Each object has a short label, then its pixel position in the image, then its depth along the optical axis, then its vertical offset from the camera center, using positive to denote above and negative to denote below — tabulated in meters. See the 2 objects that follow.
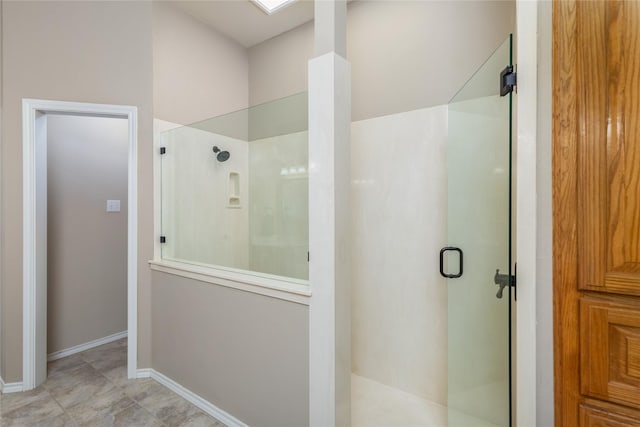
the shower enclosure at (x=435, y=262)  1.35 -0.30
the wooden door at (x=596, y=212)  0.81 +0.00
